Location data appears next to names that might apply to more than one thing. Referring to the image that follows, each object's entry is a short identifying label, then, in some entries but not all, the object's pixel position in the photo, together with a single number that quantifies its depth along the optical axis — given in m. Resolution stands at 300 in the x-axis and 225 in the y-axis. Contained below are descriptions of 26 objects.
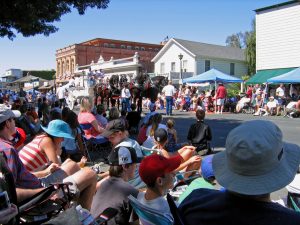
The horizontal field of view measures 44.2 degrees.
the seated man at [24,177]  3.35
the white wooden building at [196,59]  45.78
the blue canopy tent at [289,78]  21.45
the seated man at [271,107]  19.95
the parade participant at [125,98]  19.03
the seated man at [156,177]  3.16
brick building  68.44
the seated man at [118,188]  3.40
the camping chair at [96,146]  8.49
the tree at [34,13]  10.69
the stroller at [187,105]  24.56
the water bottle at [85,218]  2.90
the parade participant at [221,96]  21.20
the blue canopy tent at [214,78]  24.25
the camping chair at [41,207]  3.06
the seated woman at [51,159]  4.46
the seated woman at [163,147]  6.50
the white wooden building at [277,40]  30.53
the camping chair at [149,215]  2.74
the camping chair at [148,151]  6.39
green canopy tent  30.47
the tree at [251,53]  46.81
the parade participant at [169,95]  18.70
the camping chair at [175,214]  2.02
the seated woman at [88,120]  8.41
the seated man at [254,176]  1.71
